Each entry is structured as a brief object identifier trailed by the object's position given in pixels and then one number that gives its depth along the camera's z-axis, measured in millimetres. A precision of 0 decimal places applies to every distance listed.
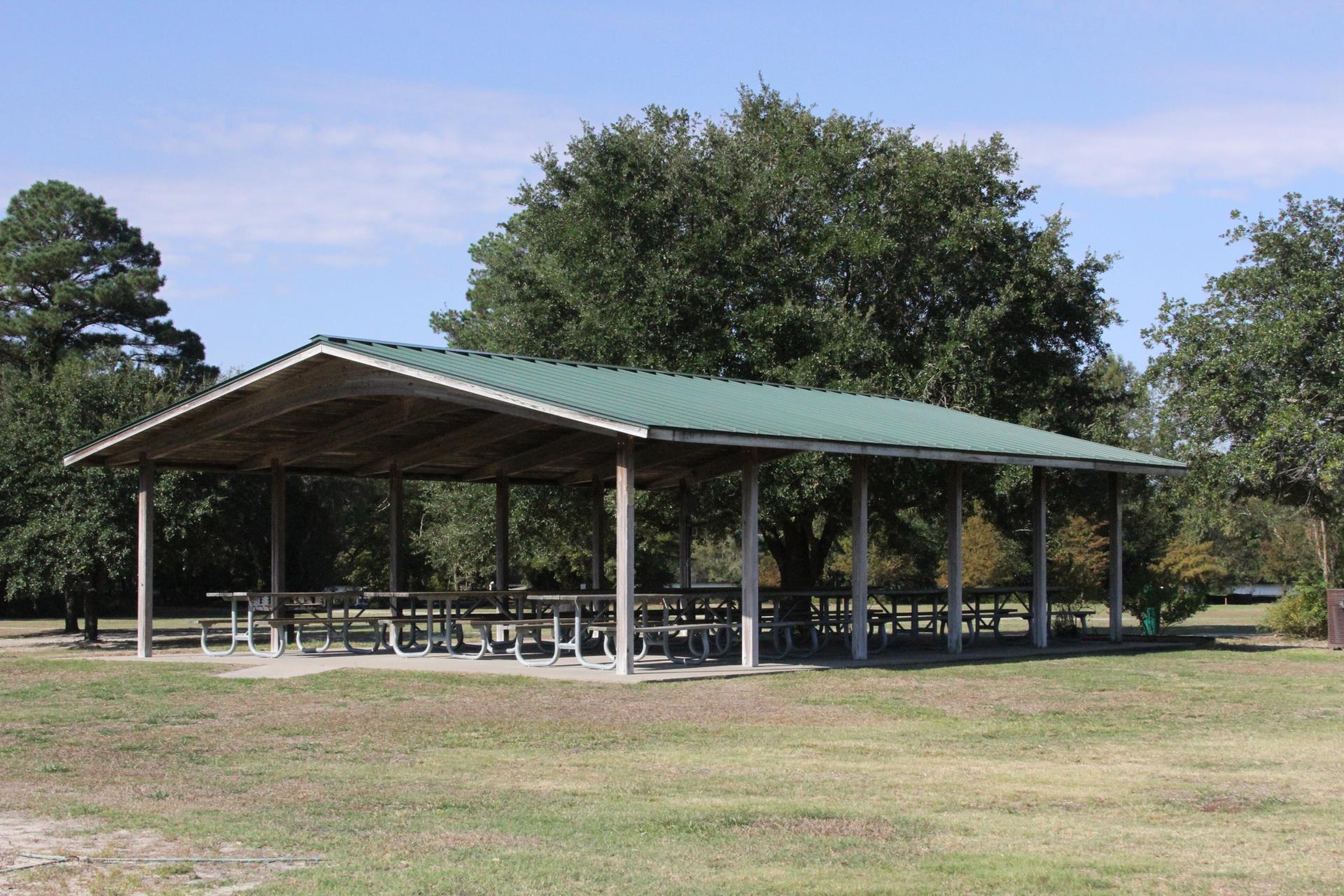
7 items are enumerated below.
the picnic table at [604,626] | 14164
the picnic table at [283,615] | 16203
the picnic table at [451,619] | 15477
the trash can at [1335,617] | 19312
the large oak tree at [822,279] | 22734
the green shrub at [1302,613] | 21625
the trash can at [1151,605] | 21219
